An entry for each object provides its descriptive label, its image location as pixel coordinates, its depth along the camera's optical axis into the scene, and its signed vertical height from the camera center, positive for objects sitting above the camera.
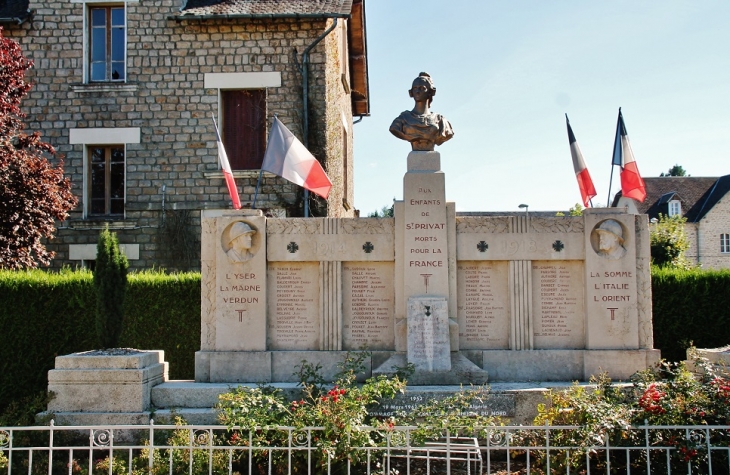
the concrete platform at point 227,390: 6.95 -1.21
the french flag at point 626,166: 8.87 +1.58
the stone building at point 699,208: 33.81 +4.01
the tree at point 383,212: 36.26 +4.11
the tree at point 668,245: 16.64 +0.95
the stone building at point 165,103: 13.57 +3.85
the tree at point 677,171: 63.06 +10.66
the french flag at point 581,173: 8.46 +1.43
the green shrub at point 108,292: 8.12 -0.07
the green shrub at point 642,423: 5.09 -1.17
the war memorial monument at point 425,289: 7.71 -0.06
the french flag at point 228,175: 8.35 +1.45
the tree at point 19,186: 10.31 +1.63
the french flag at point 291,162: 8.49 +1.61
